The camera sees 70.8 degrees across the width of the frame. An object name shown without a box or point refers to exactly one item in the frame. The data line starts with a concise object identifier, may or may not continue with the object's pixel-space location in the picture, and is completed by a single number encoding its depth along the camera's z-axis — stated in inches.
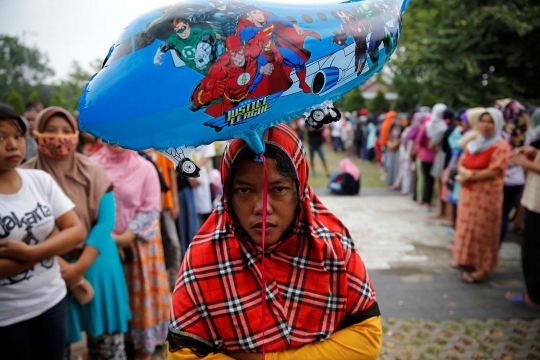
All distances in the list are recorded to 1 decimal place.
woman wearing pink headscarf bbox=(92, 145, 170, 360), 127.2
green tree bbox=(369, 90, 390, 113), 907.4
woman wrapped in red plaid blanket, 56.0
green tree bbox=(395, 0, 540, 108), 380.5
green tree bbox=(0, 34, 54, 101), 1334.9
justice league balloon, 35.4
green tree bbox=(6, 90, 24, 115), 667.3
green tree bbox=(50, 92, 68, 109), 781.0
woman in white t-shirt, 83.9
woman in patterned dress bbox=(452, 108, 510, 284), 180.5
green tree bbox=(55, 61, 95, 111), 1690.5
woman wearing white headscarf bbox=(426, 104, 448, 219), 293.3
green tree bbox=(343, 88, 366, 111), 1000.7
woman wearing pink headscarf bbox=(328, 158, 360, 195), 373.7
